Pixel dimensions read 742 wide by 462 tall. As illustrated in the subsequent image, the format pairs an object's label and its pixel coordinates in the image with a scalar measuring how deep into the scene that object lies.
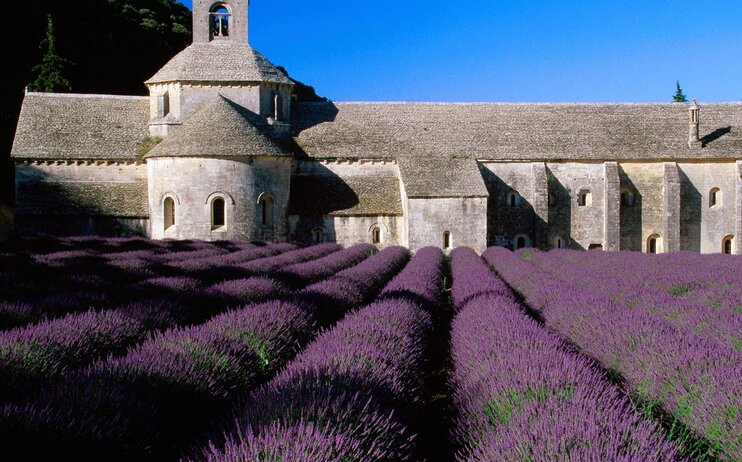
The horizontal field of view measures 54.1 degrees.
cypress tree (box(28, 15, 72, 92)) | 44.69
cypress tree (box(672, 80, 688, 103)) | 90.18
